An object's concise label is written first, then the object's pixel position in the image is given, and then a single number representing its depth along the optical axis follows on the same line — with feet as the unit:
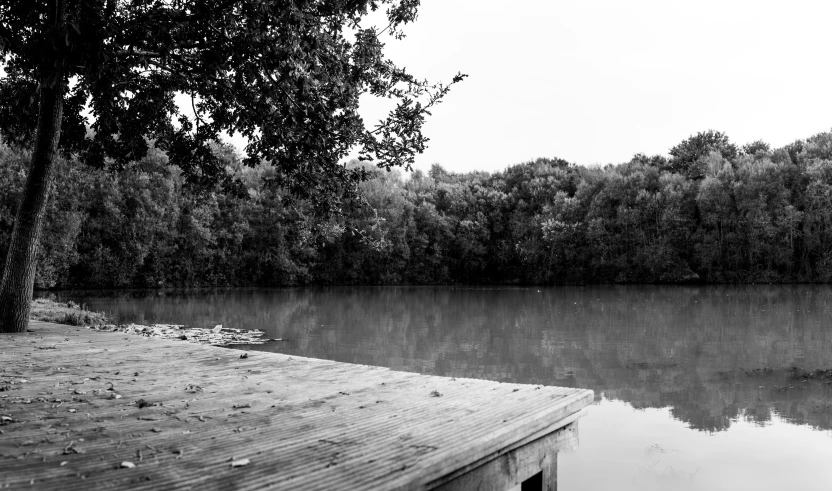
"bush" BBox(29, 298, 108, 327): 47.78
